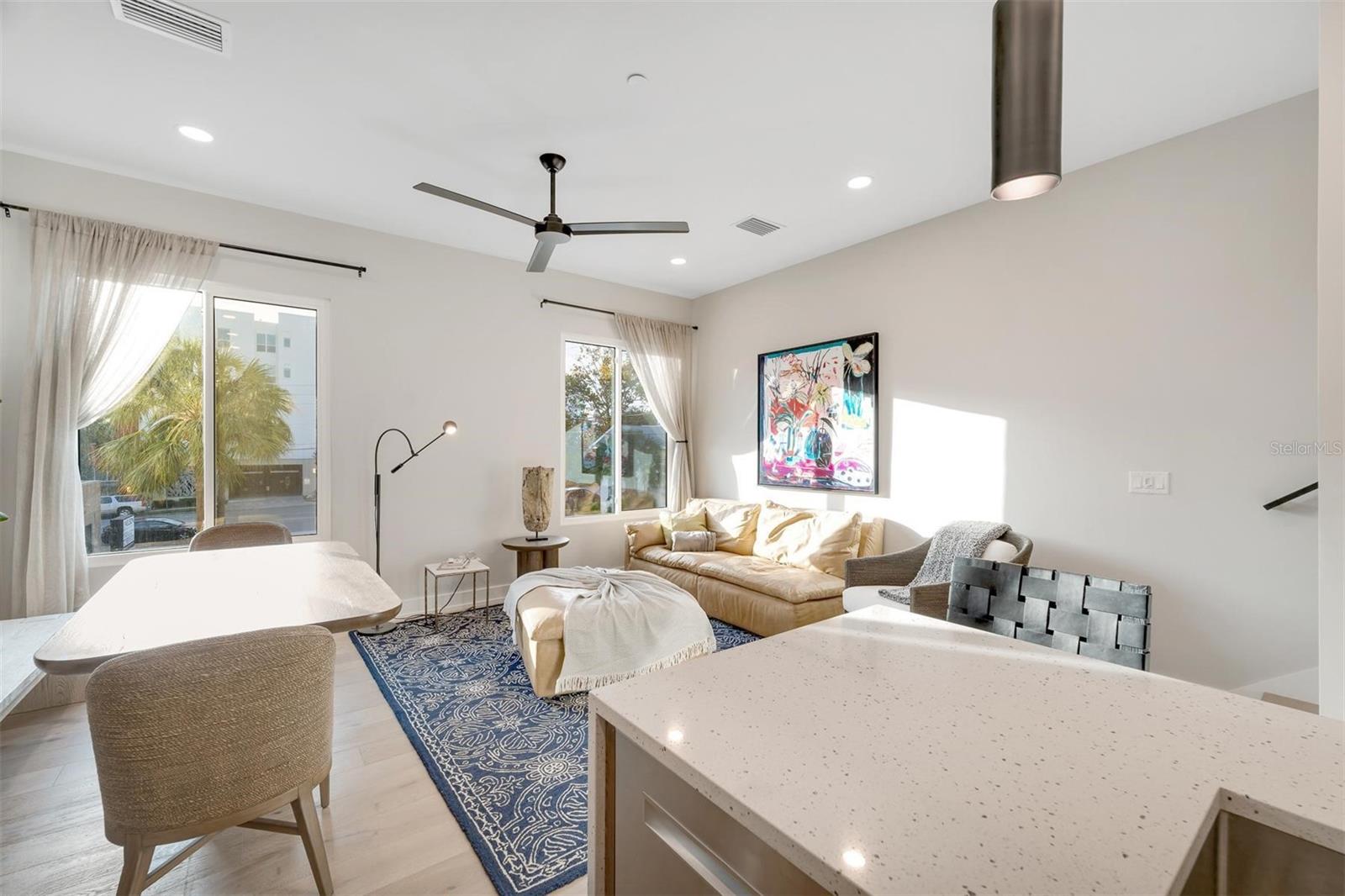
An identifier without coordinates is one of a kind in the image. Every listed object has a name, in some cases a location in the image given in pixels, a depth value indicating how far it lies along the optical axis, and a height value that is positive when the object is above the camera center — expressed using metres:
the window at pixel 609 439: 5.12 +0.09
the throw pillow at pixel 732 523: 4.72 -0.64
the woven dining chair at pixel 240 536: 2.86 -0.47
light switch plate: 2.80 -0.16
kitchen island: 0.61 -0.43
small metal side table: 3.88 -0.87
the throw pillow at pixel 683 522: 4.95 -0.65
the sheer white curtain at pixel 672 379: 5.38 +0.68
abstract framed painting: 4.21 +0.27
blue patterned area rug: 1.86 -1.29
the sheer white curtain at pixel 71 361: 2.90 +0.46
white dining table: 1.50 -0.52
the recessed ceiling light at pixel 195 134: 2.78 +1.55
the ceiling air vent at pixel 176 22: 2.00 +1.54
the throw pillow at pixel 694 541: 4.72 -0.78
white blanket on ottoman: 2.84 -0.96
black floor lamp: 3.93 -0.56
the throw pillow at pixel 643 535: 4.94 -0.77
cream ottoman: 2.80 -0.99
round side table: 4.26 -0.84
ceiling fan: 2.92 +1.15
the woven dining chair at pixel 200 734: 1.30 -0.71
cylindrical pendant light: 0.84 +0.55
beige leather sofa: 3.65 -0.87
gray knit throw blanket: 3.22 -0.57
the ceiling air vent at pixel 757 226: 3.86 +1.55
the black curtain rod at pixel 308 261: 3.53 +1.24
